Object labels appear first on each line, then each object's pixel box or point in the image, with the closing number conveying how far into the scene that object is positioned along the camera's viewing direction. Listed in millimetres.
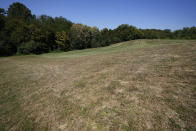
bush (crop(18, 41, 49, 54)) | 33344
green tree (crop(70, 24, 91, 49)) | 42375
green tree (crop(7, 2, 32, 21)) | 50403
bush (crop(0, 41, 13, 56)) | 30959
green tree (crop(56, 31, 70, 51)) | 44000
